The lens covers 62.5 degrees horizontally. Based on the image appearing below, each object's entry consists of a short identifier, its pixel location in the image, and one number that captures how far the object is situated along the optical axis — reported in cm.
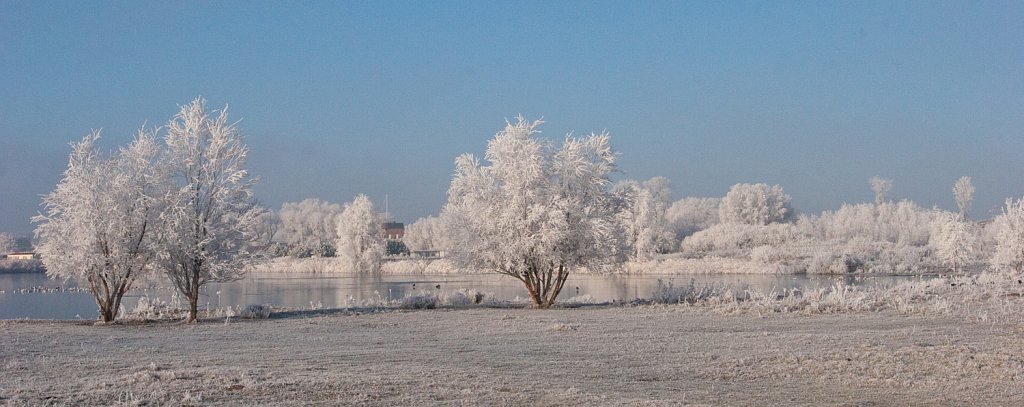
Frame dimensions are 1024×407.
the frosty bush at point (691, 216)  11311
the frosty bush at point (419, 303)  2980
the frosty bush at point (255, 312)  2644
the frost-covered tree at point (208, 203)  2620
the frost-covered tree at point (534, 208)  2995
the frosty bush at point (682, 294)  3123
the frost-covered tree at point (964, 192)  9869
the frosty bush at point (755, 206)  10781
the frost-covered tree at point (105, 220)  2517
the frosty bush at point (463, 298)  3175
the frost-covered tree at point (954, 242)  5453
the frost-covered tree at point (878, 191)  12344
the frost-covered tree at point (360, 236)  7412
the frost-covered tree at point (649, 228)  7595
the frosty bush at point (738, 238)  8925
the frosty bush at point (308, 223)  13038
